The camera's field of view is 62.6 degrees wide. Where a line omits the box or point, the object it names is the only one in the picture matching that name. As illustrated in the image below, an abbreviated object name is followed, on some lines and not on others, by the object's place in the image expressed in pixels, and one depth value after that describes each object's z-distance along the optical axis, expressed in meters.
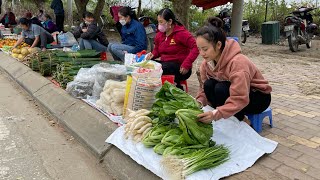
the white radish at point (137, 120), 2.44
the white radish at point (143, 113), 2.53
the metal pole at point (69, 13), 13.34
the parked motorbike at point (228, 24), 9.83
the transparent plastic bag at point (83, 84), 3.77
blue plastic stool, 2.70
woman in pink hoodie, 2.18
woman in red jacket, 3.48
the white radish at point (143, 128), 2.42
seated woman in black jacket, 5.44
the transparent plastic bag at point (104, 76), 3.59
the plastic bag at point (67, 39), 6.28
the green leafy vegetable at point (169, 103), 2.29
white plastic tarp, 2.03
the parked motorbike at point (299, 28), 7.60
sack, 2.80
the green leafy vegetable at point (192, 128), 2.10
